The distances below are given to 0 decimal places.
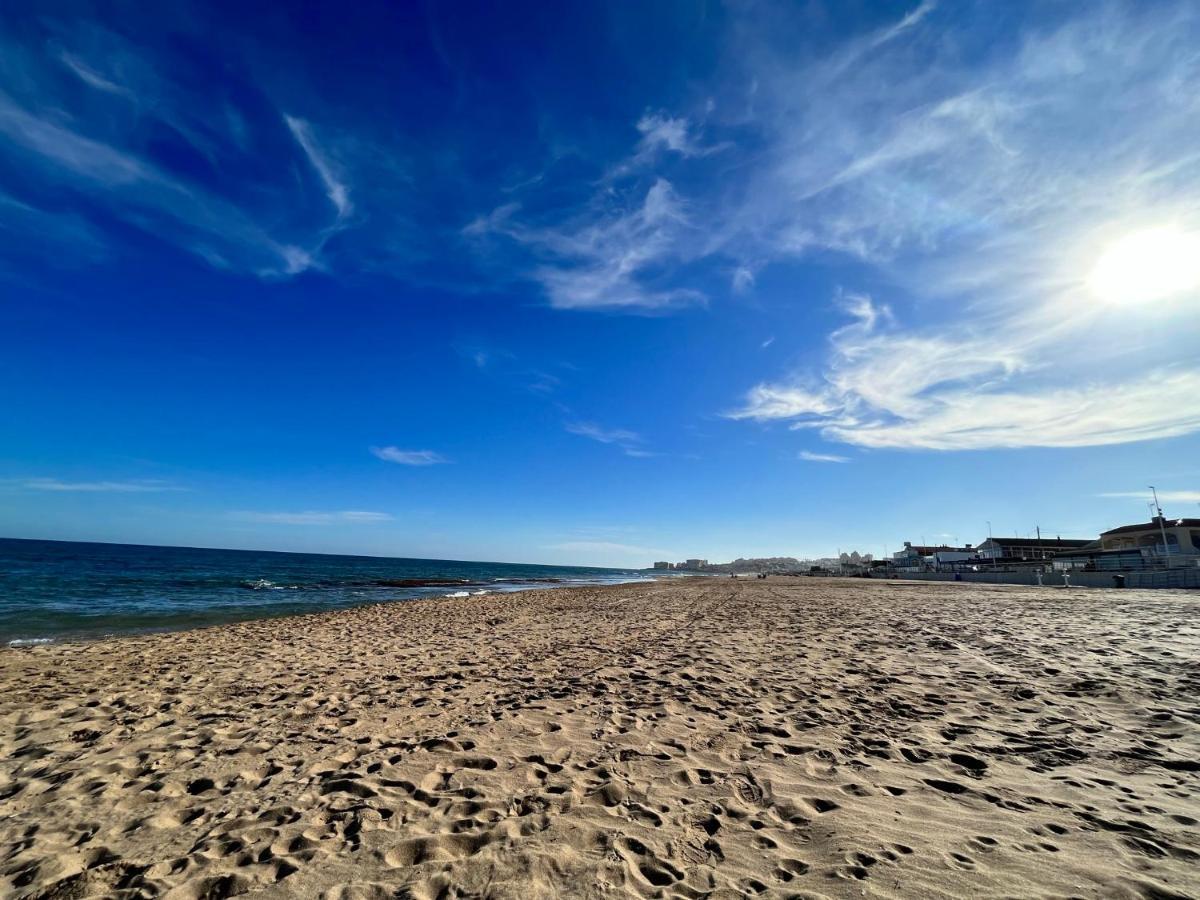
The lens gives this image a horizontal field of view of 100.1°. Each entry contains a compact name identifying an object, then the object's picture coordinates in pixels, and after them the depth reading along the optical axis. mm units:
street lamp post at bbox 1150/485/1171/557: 46662
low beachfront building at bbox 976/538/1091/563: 73356
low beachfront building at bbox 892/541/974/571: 78175
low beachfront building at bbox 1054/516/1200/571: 39500
